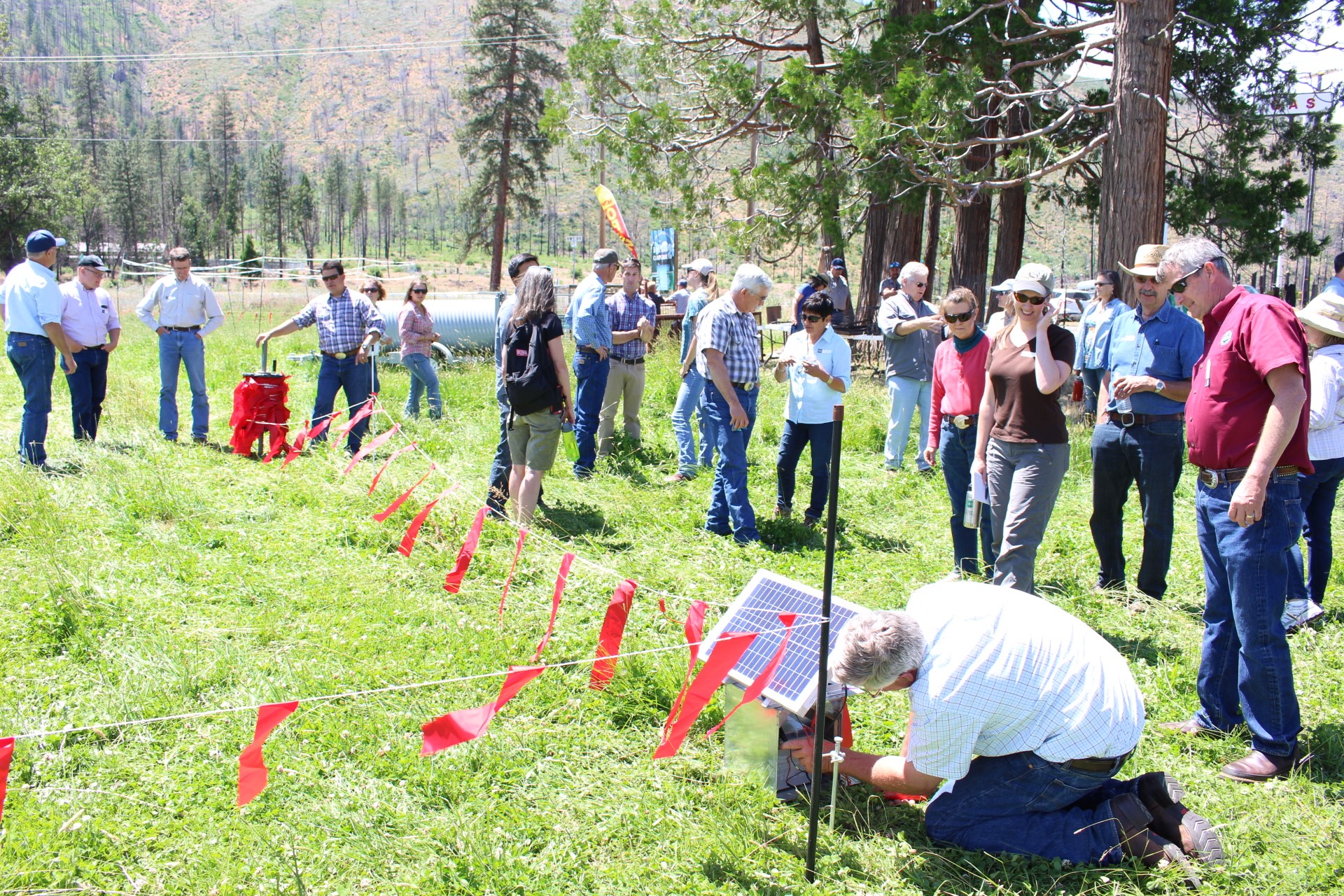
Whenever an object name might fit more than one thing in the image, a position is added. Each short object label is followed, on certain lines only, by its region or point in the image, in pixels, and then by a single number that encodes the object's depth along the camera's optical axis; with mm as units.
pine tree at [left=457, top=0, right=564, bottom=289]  41562
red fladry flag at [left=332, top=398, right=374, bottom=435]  7762
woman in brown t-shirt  4598
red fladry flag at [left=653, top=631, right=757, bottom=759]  3180
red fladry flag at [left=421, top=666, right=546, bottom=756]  2957
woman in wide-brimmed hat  4660
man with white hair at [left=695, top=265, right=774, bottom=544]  6184
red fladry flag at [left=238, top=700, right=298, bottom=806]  2816
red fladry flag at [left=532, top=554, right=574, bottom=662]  4086
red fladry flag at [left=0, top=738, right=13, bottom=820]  2650
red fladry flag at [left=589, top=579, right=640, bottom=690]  3902
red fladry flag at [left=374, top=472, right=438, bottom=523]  6188
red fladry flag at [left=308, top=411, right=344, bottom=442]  8016
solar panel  3289
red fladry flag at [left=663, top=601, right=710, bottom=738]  3740
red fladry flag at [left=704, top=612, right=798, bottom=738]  3238
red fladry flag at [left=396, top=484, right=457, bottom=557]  5676
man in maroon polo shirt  3373
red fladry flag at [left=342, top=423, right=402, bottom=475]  7066
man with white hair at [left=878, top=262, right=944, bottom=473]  8375
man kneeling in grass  2895
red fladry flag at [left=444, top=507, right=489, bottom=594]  5195
